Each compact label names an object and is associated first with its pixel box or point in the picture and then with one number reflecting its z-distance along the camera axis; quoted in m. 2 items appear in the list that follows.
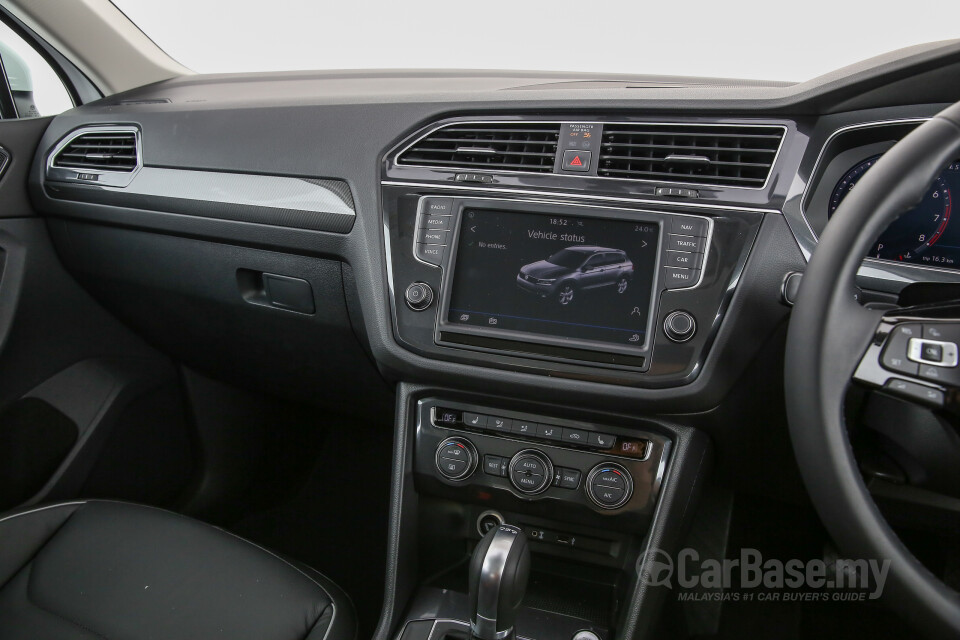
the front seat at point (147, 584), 1.12
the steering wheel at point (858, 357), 0.70
